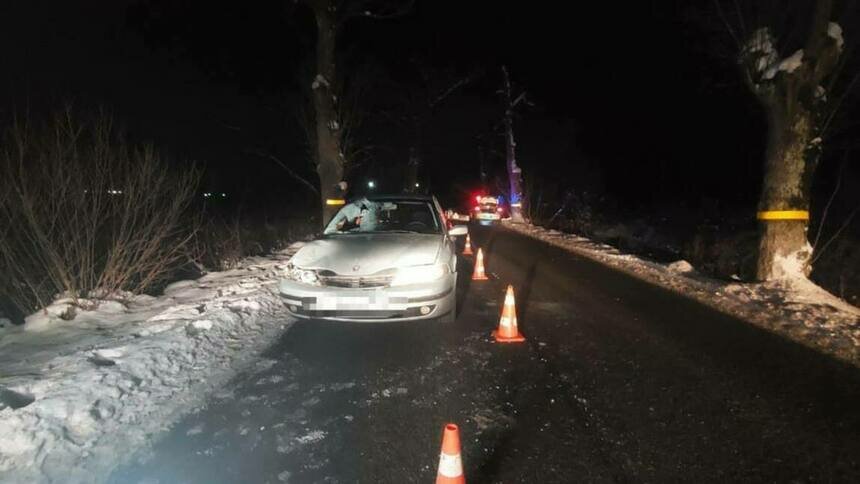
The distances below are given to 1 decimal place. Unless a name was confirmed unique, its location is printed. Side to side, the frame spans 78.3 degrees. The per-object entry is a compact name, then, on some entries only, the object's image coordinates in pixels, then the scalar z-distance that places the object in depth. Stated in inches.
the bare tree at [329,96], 559.2
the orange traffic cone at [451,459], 103.6
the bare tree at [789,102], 333.4
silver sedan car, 218.2
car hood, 225.8
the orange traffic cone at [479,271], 395.9
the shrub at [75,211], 256.7
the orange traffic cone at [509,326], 233.8
